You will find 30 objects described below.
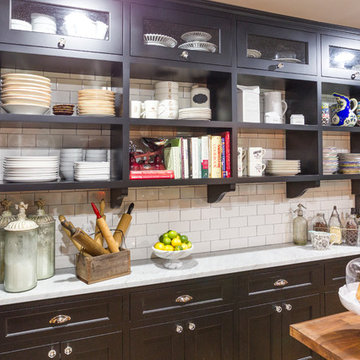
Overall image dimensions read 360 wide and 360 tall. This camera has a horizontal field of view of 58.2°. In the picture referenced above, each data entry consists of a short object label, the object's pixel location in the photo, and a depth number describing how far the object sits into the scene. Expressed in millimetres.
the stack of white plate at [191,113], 2172
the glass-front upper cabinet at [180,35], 1973
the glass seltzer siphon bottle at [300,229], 2660
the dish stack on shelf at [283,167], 2496
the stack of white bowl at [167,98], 2129
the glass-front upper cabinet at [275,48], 2254
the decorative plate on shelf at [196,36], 2119
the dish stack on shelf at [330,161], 2682
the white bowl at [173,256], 2002
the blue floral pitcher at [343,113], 2652
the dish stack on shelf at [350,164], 2734
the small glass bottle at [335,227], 2654
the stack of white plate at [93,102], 1924
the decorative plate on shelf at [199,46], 2123
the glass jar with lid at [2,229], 1800
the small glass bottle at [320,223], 2695
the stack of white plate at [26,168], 1766
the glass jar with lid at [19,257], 1684
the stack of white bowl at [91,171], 1893
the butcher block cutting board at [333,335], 1159
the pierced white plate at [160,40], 2018
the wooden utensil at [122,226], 2066
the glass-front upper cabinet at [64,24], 1711
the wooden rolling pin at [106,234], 1934
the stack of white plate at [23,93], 1755
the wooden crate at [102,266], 1806
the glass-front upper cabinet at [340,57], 2529
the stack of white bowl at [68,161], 2012
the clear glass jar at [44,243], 1880
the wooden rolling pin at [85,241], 1789
